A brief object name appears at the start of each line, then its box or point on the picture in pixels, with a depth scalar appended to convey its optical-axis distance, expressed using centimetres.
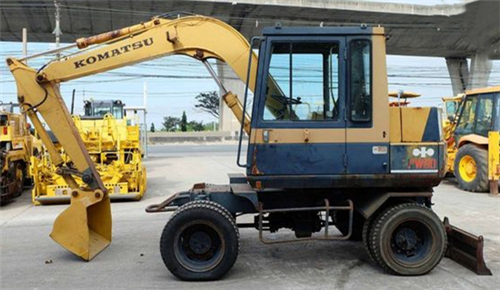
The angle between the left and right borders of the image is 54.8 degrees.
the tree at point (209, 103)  7175
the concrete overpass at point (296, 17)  3048
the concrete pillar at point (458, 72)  4156
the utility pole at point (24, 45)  2438
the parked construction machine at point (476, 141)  1169
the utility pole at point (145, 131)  2192
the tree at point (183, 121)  5148
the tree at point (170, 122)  6478
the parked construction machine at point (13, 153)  1107
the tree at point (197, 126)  5478
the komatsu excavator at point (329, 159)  548
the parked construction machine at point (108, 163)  1085
